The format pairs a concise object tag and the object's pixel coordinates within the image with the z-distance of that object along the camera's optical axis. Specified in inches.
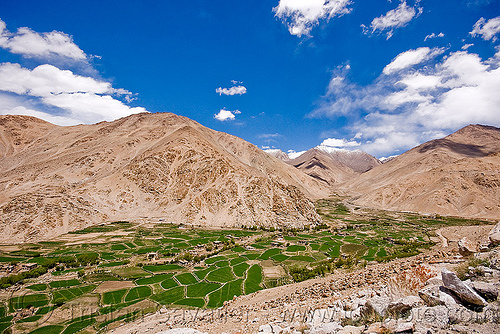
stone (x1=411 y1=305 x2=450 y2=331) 234.4
